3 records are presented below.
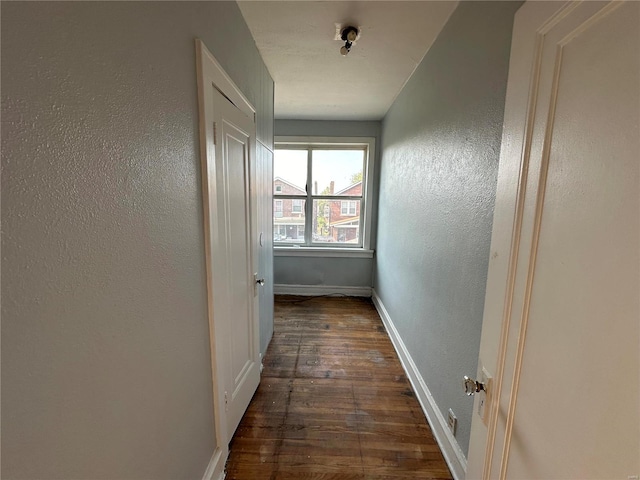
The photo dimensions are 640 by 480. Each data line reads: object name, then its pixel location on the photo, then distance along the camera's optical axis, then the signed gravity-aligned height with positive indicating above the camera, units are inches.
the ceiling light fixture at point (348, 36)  67.8 +41.1
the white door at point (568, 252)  19.5 -3.1
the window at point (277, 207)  165.0 +0.0
